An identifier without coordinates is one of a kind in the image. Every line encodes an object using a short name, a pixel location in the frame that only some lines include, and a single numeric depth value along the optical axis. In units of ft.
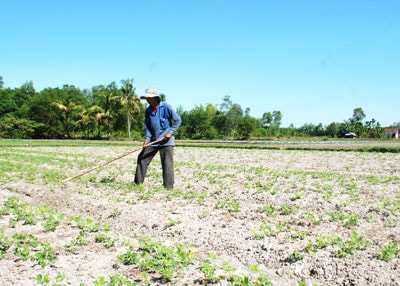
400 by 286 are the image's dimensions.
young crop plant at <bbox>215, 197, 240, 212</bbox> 20.22
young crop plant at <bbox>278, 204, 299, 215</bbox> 19.09
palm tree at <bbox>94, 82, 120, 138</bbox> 171.53
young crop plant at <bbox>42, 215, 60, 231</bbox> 16.43
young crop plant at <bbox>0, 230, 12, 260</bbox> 14.19
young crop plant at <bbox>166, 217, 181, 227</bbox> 17.12
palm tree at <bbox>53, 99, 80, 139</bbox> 181.78
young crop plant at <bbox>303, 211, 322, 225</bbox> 17.09
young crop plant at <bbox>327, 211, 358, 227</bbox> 16.75
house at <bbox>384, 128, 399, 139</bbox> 302.04
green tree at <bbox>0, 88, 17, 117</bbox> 217.05
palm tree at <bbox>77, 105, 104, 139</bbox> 169.89
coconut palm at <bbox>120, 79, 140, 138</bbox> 169.48
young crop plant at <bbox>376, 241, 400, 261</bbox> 12.50
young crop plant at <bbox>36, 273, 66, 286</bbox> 10.92
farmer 25.73
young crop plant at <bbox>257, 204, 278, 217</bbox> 18.88
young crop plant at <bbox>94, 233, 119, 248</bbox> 14.62
